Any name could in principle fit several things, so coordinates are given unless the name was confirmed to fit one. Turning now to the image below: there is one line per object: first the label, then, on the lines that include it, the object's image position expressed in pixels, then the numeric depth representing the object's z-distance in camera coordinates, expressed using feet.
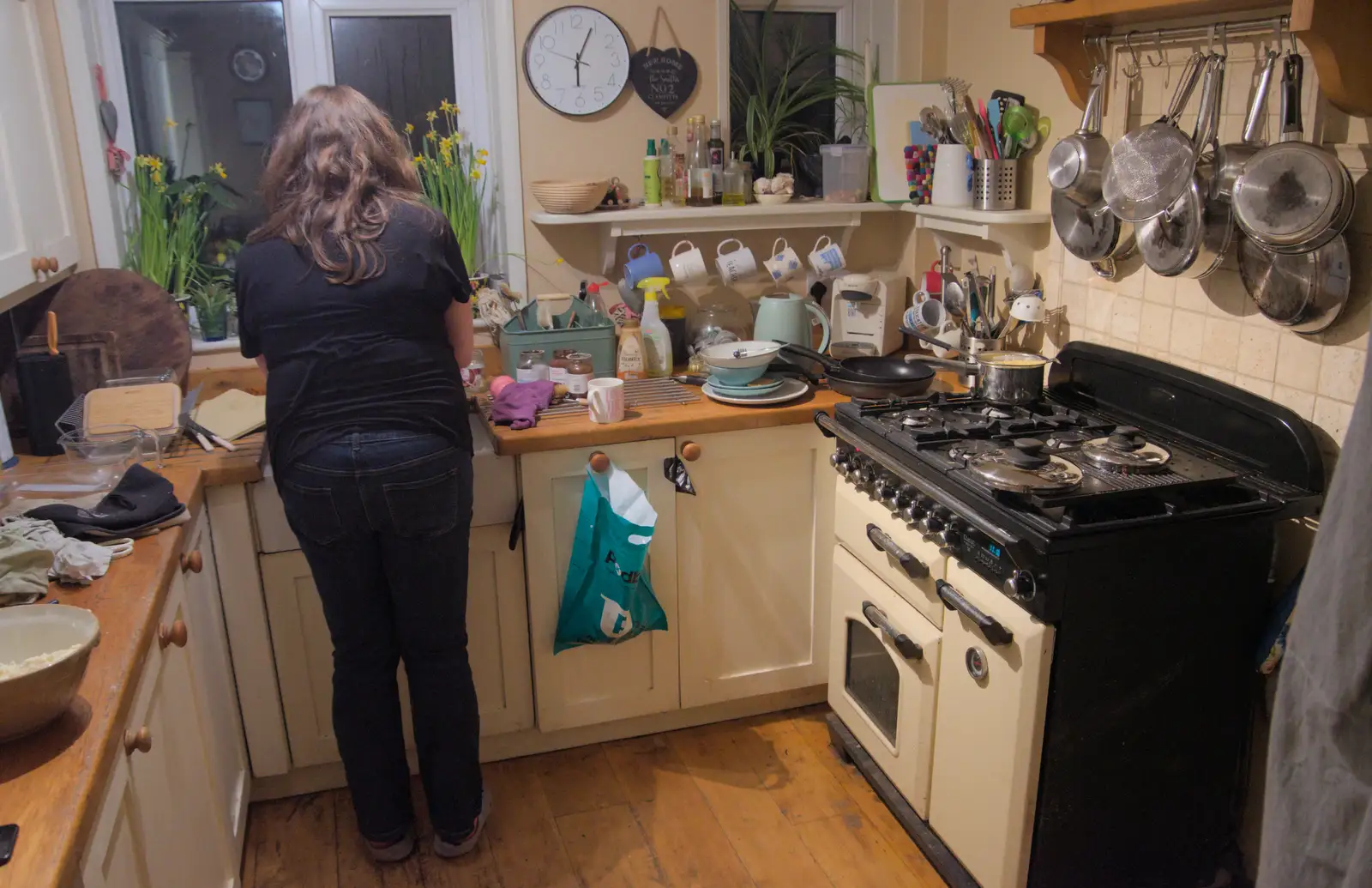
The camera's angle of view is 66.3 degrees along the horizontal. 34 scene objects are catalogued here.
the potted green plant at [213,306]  9.04
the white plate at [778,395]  8.30
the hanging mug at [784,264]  9.52
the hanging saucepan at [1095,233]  7.26
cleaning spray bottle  9.09
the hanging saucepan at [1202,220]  6.27
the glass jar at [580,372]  8.46
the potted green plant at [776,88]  9.72
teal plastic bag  7.77
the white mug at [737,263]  9.49
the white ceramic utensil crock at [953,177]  8.66
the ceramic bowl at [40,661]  3.69
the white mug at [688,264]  9.31
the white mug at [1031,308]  8.02
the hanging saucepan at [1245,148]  5.83
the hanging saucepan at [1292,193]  5.48
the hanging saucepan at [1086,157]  7.22
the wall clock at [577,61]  8.99
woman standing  6.16
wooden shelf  5.05
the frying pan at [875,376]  8.28
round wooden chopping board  8.11
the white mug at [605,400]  7.78
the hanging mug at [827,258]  9.61
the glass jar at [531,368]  8.56
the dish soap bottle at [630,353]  8.91
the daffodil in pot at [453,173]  9.31
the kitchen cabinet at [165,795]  4.23
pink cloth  7.79
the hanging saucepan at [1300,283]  5.67
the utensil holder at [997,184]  8.30
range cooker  5.69
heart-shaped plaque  9.27
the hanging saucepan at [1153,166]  6.36
